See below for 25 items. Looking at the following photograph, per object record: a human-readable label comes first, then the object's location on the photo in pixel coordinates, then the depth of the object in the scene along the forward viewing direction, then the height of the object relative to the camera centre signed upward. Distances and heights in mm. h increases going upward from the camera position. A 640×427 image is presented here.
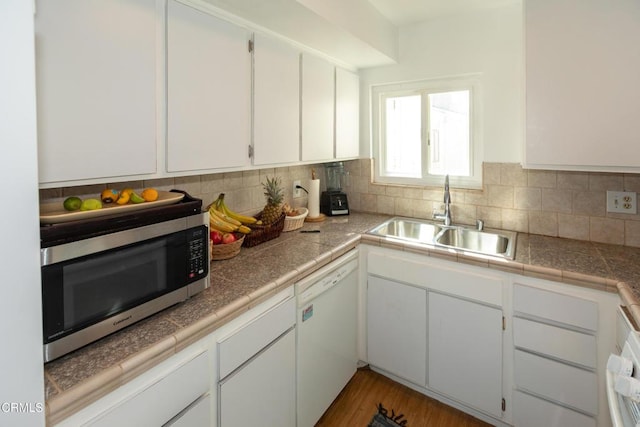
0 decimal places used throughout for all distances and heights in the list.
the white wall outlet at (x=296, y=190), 2584 +101
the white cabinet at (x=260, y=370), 1247 -645
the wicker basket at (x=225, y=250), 1657 -220
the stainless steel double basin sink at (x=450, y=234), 2162 -210
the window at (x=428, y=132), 2428 +523
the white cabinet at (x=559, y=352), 1521 -680
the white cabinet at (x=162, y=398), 887 -532
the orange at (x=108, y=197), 1178 +26
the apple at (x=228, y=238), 1715 -166
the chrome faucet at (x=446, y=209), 2363 -42
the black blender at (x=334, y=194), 2725 +73
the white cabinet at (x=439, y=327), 1811 -692
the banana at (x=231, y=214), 1892 -54
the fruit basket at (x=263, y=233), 1912 -163
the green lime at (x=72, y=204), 1041 +3
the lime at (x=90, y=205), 1057 +0
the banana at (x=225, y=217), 1835 -68
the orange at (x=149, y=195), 1255 +34
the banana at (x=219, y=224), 1784 -101
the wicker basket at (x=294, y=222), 2242 -116
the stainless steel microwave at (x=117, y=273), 892 -203
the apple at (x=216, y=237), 1698 -159
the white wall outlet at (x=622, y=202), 1901 -1
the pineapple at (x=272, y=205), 2092 -7
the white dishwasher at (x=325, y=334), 1675 -691
